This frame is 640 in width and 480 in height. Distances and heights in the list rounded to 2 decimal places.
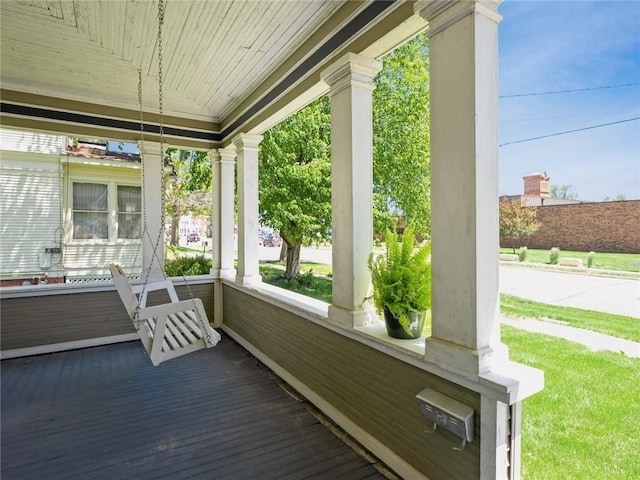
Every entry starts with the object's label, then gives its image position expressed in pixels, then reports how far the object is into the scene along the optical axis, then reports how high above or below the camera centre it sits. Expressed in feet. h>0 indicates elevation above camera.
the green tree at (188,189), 27.32 +4.69
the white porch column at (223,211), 15.99 +1.45
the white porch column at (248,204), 13.52 +1.49
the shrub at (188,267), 20.13 -1.41
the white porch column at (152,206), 14.78 +1.57
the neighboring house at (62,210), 21.40 +2.09
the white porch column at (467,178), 5.04 +0.92
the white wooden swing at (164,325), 8.24 -2.24
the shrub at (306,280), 25.80 -2.81
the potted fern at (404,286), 6.43 -0.82
